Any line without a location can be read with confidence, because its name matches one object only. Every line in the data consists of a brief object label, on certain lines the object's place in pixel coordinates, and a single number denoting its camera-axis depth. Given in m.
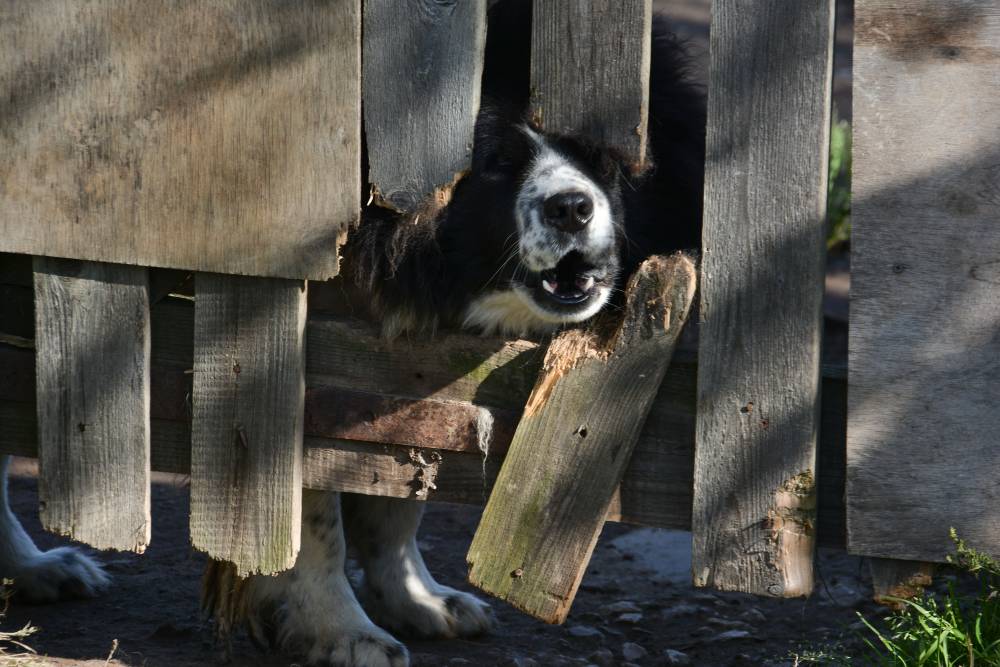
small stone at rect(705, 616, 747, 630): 7.54
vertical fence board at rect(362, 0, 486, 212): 5.19
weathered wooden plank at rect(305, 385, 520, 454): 5.54
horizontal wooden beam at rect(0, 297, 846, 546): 5.55
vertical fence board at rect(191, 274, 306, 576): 5.57
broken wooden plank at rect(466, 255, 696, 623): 5.22
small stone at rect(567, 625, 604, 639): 7.41
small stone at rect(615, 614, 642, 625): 7.69
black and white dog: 5.80
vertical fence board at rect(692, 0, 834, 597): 4.81
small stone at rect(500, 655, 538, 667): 6.84
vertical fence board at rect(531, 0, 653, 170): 5.02
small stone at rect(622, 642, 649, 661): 7.04
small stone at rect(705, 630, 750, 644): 7.30
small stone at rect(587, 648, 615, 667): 6.88
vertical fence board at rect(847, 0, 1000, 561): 4.61
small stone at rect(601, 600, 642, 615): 7.88
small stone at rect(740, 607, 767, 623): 7.66
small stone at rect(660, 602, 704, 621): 7.85
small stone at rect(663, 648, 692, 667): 6.91
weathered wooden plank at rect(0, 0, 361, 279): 5.26
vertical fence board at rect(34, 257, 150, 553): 5.71
